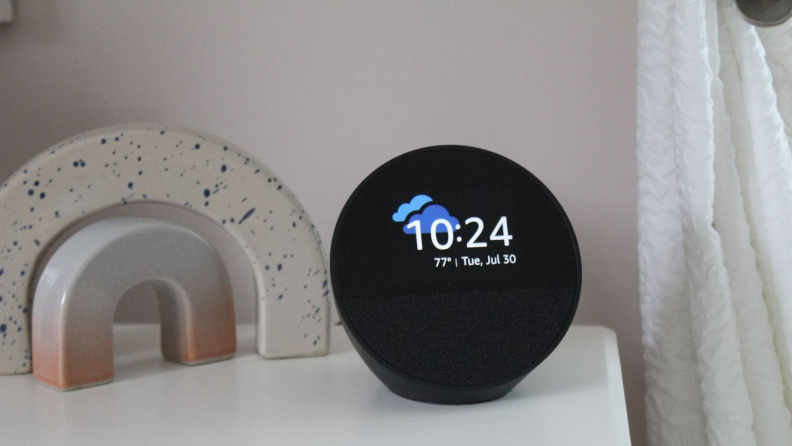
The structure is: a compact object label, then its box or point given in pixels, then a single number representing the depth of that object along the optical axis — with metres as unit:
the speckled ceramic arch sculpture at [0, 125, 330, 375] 0.72
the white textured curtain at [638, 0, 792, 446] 0.69
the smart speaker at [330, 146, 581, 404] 0.58
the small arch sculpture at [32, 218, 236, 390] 0.67
